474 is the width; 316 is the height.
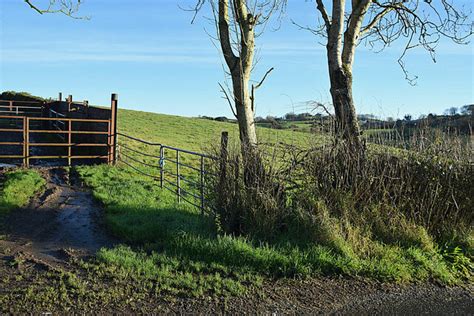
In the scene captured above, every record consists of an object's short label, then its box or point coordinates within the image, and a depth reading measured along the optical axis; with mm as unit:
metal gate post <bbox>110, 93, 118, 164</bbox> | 15781
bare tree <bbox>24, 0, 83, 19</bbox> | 9306
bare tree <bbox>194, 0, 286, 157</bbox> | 7642
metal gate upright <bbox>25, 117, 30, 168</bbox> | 14470
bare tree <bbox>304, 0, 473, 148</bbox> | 8242
